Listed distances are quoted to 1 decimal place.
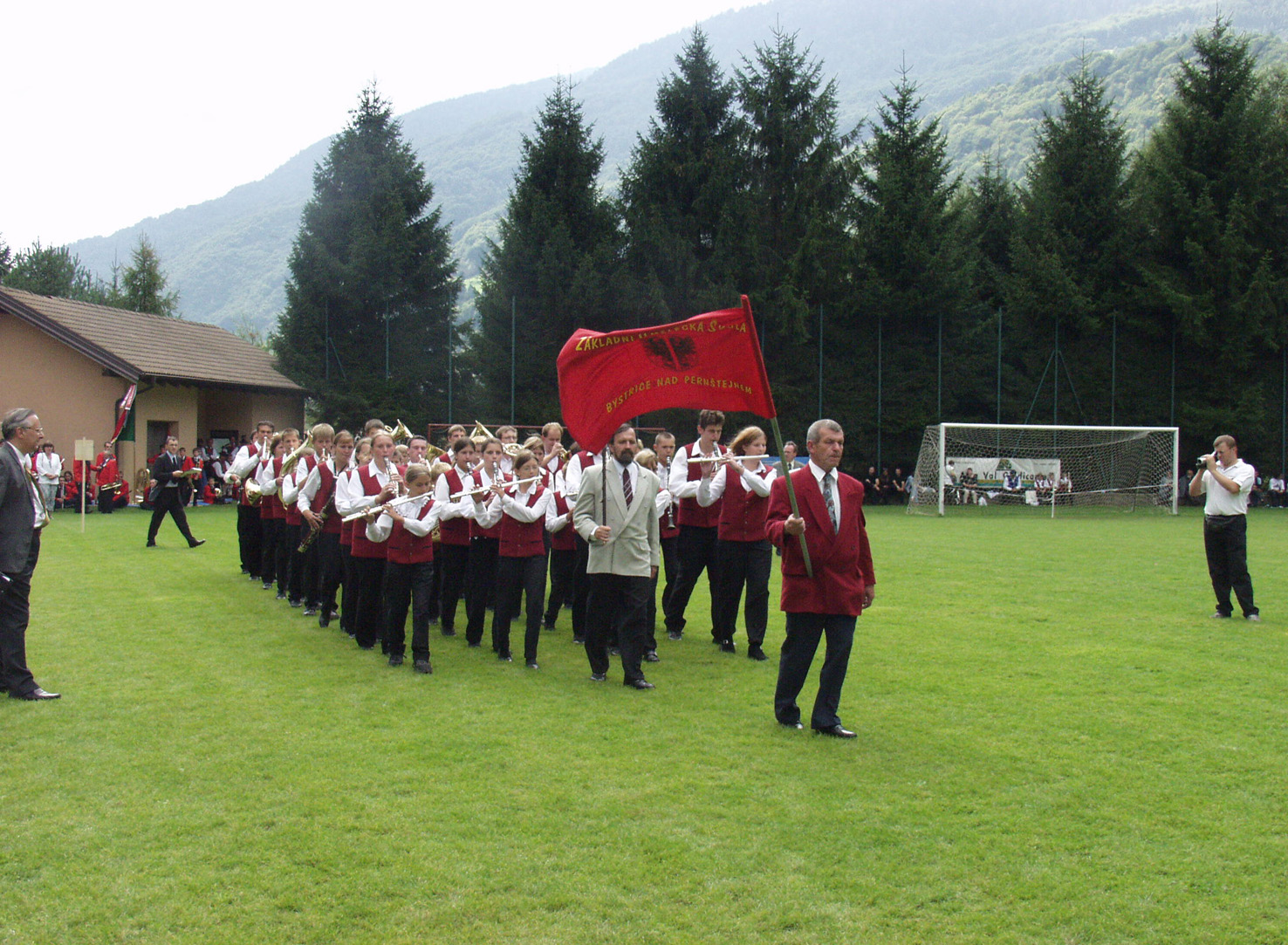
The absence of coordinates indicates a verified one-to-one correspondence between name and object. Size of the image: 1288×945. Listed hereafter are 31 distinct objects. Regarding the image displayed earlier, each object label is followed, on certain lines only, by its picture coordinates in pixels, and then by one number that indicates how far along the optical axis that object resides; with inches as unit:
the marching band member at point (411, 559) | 318.7
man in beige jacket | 304.3
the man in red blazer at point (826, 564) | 244.7
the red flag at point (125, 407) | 1011.3
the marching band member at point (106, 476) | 994.7
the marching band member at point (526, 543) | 323.6
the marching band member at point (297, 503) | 424.2
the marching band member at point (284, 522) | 449.7
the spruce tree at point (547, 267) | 1299.2
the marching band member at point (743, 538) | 343.6
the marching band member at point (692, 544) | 374.3
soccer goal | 1215.6
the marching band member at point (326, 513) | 398.9
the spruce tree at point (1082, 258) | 1328.7
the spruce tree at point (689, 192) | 1309.1
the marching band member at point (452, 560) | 391.5
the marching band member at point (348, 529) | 345.4
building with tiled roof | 1097.4
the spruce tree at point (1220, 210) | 1298.0
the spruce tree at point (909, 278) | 1310.3
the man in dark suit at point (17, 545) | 272.2
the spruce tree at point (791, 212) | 1312.7
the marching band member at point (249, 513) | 510.0
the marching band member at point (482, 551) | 350.0
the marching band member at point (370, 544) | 344.5
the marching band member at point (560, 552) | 355.3
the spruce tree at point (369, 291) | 1320.1
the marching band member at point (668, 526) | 392.2
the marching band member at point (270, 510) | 474.9
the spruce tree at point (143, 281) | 2123.5
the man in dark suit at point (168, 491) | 653.3
